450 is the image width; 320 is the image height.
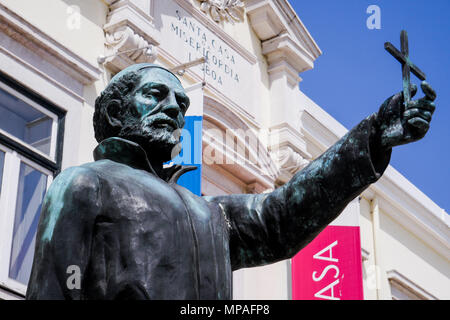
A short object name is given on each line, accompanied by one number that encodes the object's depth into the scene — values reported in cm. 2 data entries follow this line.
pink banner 1220
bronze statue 315
